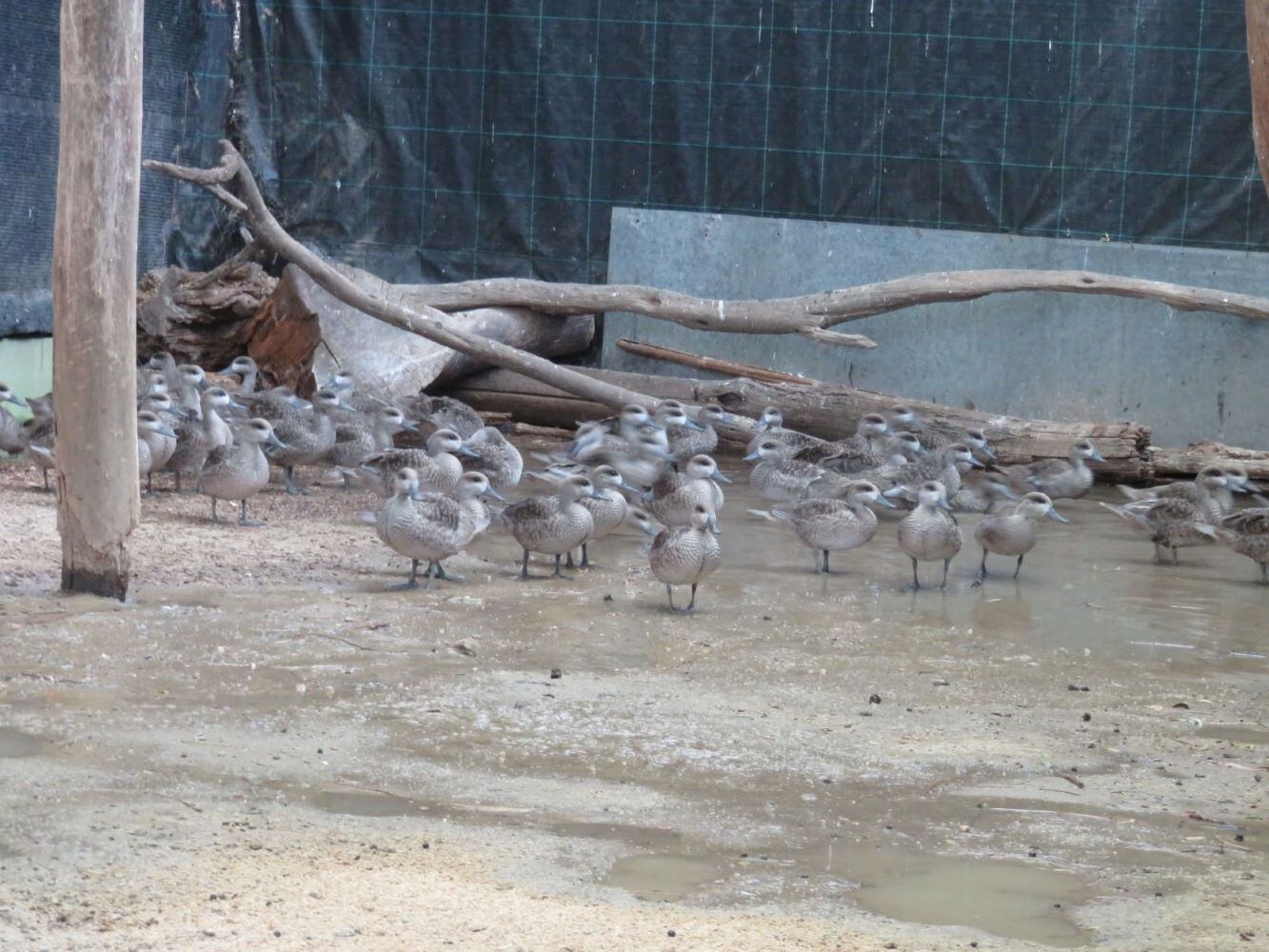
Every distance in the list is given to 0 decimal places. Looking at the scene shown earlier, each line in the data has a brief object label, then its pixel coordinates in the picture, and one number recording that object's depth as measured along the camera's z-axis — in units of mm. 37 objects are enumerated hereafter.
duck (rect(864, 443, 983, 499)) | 11945
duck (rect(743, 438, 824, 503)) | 11961
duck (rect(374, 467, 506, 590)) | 8898
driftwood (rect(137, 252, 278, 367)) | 14891
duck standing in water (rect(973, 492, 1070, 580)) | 10148
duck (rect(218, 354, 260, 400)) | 14055
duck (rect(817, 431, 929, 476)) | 12484
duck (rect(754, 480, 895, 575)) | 10031
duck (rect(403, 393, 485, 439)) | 13016
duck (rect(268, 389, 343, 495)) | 11625
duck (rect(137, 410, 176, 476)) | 10633
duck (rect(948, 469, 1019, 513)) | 11720
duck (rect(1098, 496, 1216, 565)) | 10805
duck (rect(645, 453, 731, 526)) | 10711
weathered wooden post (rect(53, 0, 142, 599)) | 7609
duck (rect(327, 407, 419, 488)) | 12070
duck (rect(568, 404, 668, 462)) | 12320
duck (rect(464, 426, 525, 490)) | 11445
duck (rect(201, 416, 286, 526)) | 10242
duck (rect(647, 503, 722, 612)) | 8680
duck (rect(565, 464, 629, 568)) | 9875
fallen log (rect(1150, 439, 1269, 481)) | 13188
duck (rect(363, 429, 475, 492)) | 10805
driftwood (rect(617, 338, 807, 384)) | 15164
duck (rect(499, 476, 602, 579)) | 9312
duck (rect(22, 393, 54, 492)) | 11039
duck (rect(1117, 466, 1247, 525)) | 11242
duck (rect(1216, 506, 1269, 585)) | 10203
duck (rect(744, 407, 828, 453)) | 13055
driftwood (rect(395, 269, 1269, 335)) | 14289
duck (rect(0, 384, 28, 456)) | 11820
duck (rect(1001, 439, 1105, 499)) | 12805
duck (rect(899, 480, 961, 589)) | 9703
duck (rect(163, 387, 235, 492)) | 11227
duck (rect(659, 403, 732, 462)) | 13266
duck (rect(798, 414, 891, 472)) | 12555
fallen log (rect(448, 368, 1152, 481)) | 13500
